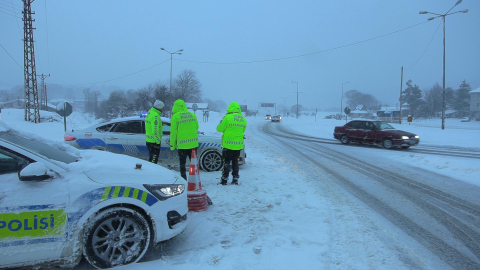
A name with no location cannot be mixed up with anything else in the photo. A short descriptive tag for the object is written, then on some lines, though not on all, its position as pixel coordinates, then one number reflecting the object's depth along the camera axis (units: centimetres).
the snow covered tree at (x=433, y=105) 7462
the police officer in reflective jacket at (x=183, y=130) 571
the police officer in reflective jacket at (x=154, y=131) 631
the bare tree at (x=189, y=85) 6912
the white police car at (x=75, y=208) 262
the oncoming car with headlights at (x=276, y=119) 5508
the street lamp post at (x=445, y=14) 1953
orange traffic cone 460
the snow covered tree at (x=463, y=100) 7125
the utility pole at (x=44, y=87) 5634
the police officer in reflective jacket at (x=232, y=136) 600
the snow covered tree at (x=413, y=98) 7719
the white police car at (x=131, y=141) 738
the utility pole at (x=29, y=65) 2505
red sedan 1349
